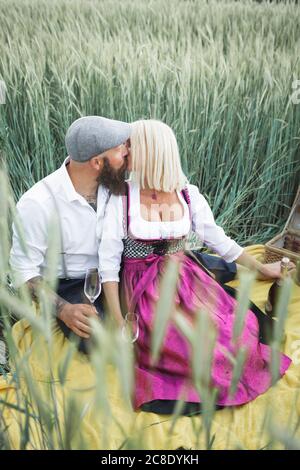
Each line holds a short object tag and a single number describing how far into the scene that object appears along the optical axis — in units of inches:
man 57.9
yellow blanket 52.3
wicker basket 81.0
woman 56.5
